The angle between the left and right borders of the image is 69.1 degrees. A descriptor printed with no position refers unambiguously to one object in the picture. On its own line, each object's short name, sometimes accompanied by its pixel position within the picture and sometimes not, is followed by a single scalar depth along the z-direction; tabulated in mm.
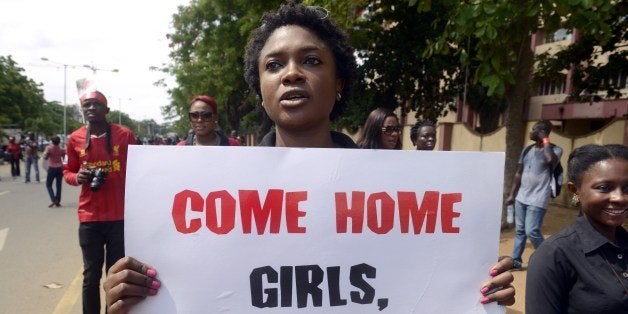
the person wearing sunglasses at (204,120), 3732
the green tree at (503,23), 3906
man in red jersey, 3119
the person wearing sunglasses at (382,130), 4211
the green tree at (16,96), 35616
